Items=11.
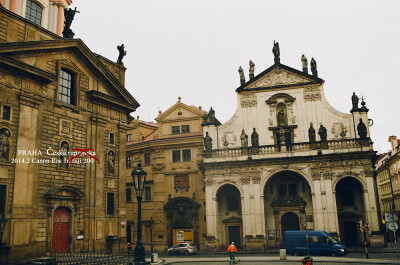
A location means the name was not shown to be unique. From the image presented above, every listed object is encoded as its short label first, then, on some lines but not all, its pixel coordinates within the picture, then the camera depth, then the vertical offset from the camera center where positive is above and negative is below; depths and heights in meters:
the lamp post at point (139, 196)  19.03 +1.47
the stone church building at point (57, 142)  21.66 +5.29
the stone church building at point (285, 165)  37.38 +5.45
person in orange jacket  24.81 -1.55
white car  36.72 -2.09
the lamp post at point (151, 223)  40.34 +0.38
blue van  30.31 -1.67
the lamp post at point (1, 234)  18.17 -0.28
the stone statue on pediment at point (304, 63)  41.67 +16.32
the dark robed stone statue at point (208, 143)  41.12 +8.26
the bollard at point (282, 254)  27.82 -2.12
